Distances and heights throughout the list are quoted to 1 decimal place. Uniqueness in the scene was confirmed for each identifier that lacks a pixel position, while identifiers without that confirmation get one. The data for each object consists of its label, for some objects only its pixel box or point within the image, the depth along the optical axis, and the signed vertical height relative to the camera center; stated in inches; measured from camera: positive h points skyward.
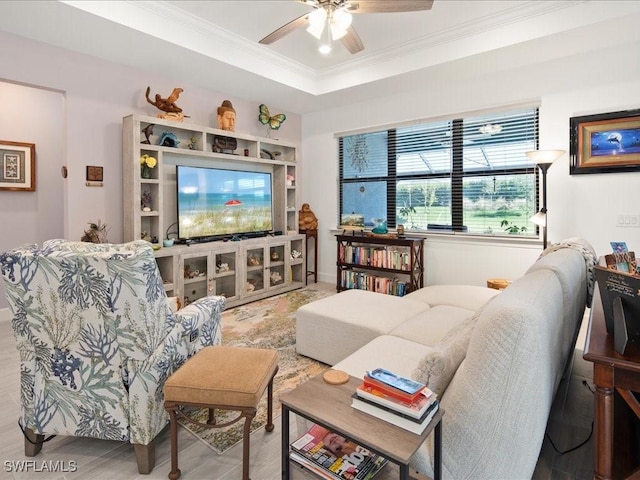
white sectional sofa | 42.7 -18.4
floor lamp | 132.3 +25.0
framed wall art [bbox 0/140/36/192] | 155.7 +30.4
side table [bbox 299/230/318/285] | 217.3 -12.3
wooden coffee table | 38.1 -22.0
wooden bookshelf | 176.1 -15.6
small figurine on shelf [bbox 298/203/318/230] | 217.8 +8.6
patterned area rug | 76.4 -36.9
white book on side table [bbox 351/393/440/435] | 40.1 -21.0
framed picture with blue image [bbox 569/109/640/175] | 132.9 +33.7
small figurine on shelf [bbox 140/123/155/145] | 149.3 +42.2
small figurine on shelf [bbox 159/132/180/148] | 154.2 +40.4
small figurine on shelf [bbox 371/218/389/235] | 187.6 +3.6
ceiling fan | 91.0 +57.4
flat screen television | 160.9 +15.3
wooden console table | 41.7 -18.3
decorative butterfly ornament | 197.8 +63.9
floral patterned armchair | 58.8 -18.2
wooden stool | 59.0 -25.4
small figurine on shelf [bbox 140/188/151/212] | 150.9 +14.4
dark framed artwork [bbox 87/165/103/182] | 142.0 +24.1
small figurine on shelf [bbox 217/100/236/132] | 174.7 +56.7
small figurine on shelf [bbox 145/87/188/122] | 149.3 +54.0
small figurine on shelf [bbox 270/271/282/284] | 195.0 -23.6
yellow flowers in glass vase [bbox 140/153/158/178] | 146.4 +28.4
